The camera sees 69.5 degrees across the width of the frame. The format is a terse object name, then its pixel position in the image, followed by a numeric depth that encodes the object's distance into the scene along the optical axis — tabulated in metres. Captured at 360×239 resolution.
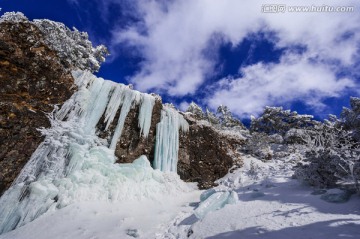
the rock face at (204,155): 12.51
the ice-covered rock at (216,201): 7.88
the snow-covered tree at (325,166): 8.12
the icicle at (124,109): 11.43
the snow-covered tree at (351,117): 17.59
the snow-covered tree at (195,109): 26.74
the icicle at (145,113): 12.37
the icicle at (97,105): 11.09
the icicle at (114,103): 11.74
